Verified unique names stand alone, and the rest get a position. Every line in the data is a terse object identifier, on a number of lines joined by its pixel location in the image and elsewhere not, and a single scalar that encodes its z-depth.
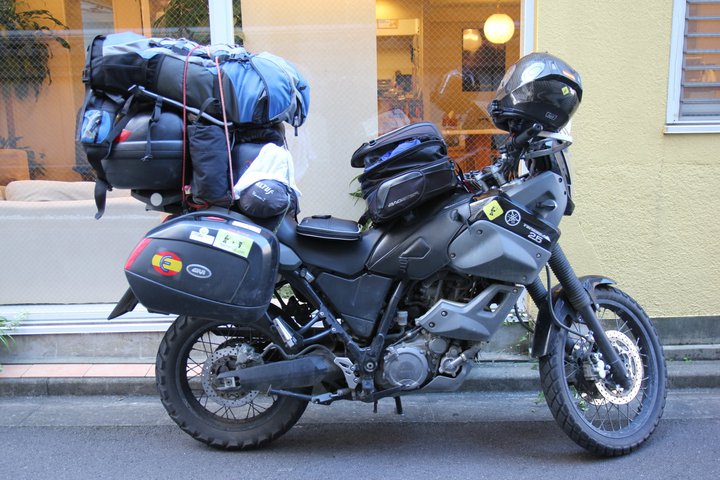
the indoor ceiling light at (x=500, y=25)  4.81
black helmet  3.08
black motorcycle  3.02
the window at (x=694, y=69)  4.48
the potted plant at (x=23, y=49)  4.99
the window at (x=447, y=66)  4.86
